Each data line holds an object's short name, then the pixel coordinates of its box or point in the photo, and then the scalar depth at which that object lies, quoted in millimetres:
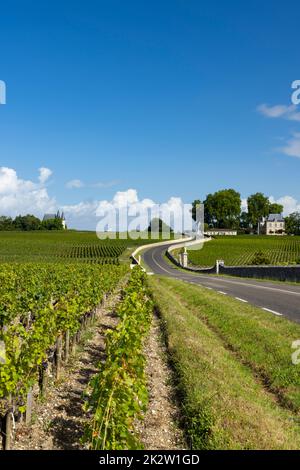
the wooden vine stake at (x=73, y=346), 10859
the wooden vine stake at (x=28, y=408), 6707
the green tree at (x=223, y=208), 179000
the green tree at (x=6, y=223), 186125
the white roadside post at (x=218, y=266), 48578
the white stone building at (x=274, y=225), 185525
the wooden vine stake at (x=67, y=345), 10115
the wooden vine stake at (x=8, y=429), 5887
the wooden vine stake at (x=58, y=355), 8851
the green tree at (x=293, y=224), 178250
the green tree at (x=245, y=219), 188125
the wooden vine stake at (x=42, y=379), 7930
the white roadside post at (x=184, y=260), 67988
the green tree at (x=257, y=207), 185375
